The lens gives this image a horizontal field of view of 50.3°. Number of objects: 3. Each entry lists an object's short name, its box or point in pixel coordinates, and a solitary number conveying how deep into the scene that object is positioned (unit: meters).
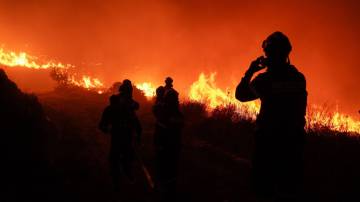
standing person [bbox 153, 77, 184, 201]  7.51
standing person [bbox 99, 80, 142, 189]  8.27
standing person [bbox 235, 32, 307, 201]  4.00
